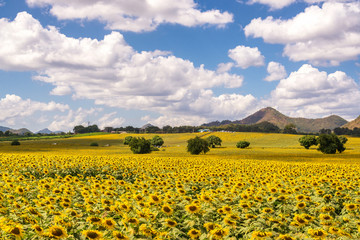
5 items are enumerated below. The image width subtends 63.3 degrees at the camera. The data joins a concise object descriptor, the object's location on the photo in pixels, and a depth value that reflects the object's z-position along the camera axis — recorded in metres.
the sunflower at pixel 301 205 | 8.43
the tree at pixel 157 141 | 106.69
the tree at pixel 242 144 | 97.38
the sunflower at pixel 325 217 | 7.67
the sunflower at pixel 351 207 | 8.63
